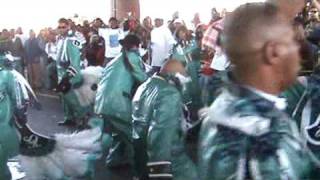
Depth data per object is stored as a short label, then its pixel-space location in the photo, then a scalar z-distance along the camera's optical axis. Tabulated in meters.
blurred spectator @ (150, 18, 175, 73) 9.08
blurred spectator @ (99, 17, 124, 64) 10.58
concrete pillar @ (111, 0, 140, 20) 17.44
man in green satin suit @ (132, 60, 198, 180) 3.48
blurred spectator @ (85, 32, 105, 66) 6.00
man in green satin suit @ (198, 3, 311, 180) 1.43
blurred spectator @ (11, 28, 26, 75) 13.31
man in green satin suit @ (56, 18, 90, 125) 6.80
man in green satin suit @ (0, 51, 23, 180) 4.40
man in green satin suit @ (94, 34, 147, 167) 5.72
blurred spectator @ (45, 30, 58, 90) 10.93
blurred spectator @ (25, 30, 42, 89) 13.43
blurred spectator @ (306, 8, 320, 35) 3.77
